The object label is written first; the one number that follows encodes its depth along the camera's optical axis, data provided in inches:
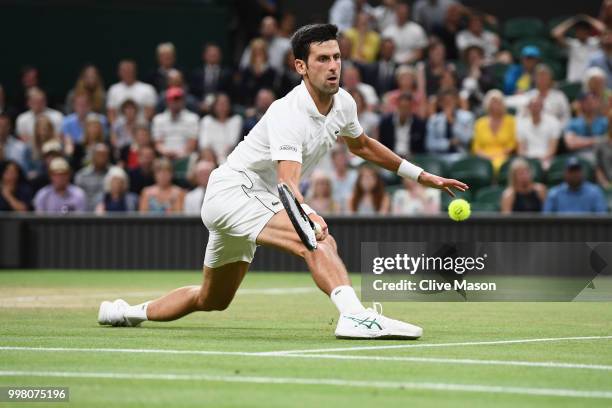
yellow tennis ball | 359.9
